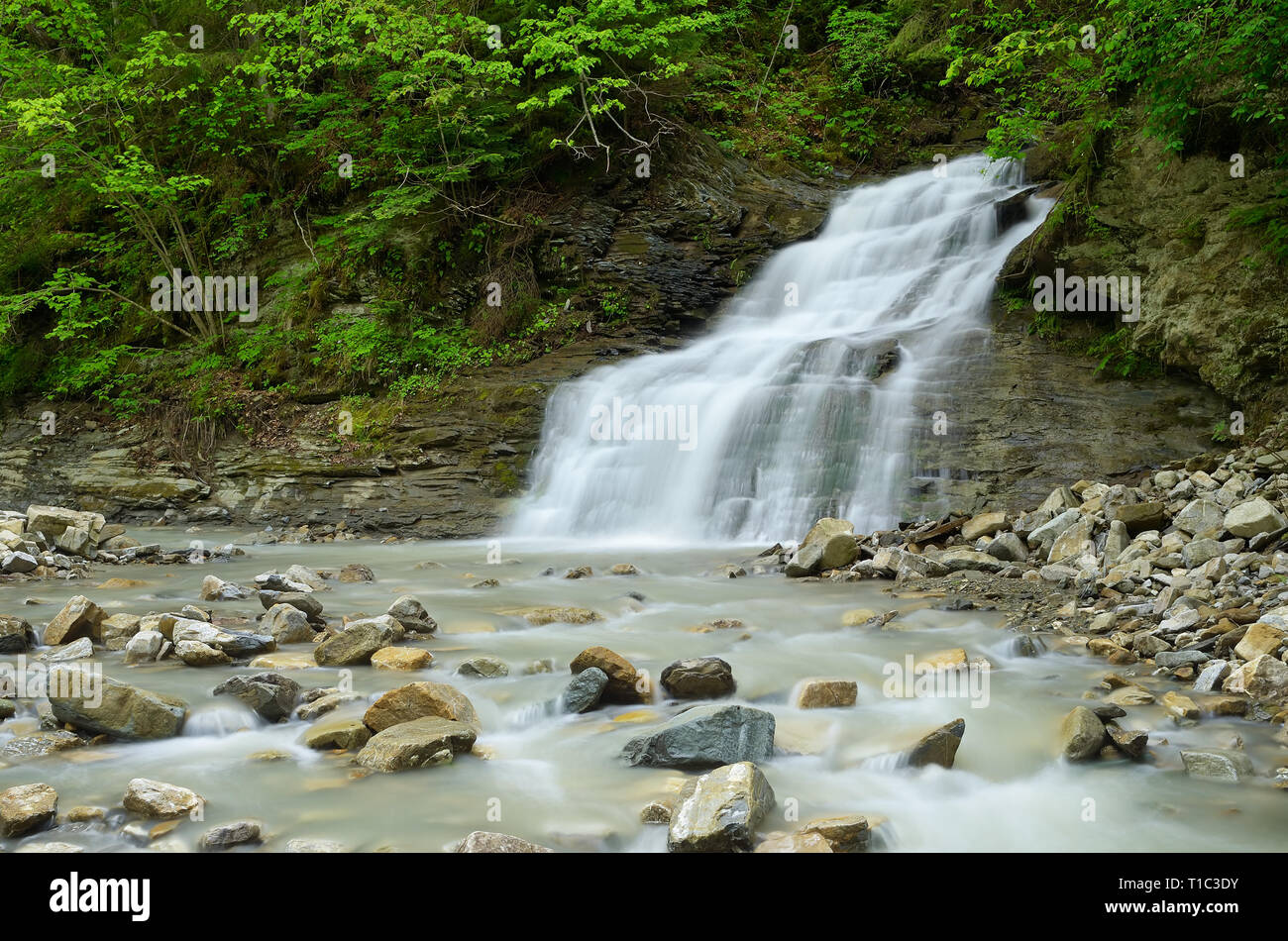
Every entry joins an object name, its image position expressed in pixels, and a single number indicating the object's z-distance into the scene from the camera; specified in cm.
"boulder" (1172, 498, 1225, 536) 611
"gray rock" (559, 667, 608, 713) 418
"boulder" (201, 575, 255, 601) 655
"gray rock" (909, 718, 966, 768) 356
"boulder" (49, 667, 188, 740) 368
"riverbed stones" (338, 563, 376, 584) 764
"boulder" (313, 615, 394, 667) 475
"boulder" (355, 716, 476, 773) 344
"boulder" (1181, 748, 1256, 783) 336
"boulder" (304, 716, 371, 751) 363
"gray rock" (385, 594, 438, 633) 552
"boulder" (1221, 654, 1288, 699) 397
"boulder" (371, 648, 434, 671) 473
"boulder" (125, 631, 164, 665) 477
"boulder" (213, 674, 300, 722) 393
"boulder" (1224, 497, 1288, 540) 573
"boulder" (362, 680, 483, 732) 376
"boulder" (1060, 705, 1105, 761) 361
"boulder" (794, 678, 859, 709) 430
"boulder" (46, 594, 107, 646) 511
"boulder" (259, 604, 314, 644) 523
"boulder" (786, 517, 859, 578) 738
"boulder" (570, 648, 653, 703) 428
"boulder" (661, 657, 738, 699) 433
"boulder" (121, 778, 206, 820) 298
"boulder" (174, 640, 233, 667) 470
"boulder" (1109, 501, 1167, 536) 656
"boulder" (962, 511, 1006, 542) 759
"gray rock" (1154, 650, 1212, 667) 443
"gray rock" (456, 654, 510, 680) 462
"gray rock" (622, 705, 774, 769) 345
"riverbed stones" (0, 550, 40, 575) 765
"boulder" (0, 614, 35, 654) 497
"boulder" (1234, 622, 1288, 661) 423
